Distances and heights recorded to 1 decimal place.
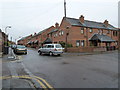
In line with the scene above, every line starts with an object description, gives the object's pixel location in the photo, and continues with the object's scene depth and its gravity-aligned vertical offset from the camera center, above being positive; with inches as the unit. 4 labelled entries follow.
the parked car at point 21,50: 751.1 -36.6
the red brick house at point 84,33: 977.5 +128.8
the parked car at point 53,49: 623.5 -25.7
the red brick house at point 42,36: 1772.9 +155.1
